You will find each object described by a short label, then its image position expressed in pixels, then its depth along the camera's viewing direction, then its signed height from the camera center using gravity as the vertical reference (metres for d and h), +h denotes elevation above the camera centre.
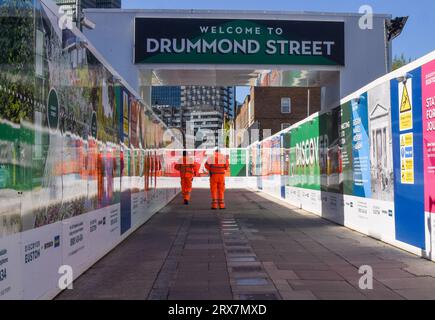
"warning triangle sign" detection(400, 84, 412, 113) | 9.17 +1.04
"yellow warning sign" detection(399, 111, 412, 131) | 9.14 +0.74
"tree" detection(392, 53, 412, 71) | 49.20 +9.17
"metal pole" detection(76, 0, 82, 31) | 8.63 +2.43
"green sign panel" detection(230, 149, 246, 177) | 42.78 +0.51
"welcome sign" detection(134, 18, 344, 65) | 16.20 +3.60
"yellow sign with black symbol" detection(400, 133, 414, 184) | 9.08 +0.14
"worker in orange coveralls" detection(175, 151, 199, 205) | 22.59 -0.29
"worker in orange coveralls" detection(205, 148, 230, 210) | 18.72 -0.35
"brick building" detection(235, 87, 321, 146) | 58.12 +6.40
